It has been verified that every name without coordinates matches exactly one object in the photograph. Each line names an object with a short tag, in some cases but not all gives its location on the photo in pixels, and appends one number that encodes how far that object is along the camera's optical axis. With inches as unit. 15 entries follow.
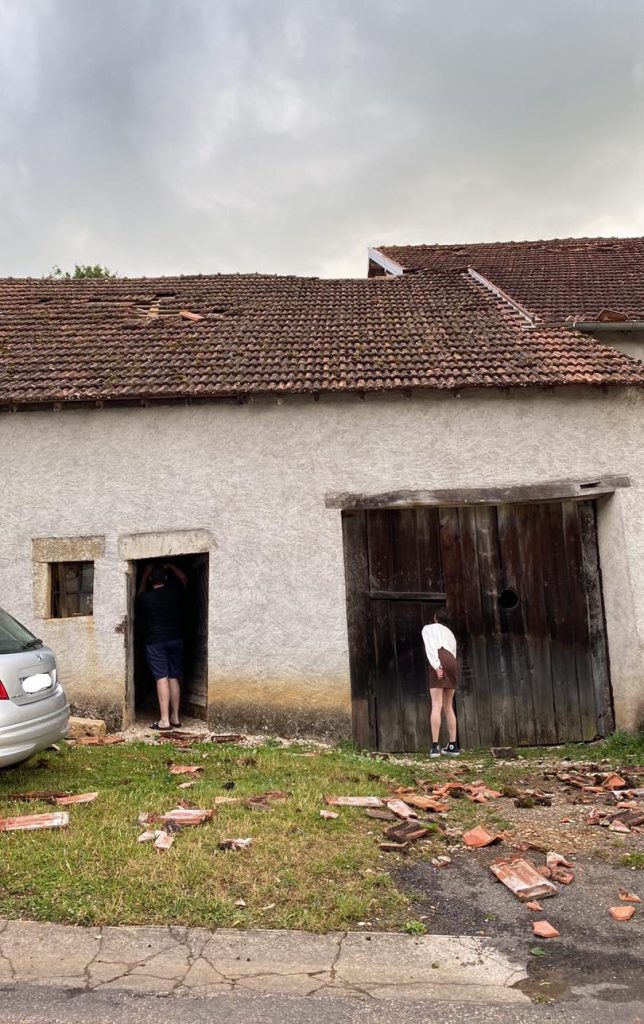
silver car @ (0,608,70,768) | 213.3
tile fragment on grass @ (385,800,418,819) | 210.5
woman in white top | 312.2
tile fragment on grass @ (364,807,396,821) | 207.9
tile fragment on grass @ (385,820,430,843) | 192.2
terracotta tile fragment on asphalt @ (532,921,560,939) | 147.6
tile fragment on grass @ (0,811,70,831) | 190.2
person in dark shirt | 334.0
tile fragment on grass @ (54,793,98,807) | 212.8
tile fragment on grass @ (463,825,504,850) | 194.5
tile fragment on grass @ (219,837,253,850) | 177.6
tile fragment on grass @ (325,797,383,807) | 217.3
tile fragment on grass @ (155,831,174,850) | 177.9
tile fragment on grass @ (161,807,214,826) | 194.9
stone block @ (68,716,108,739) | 304.7
